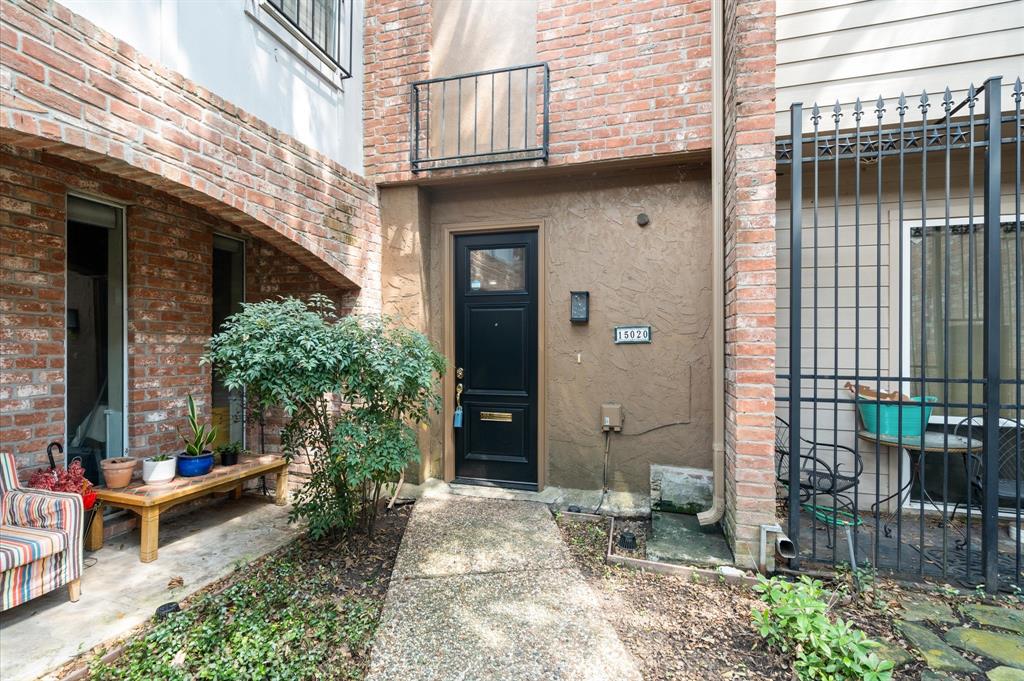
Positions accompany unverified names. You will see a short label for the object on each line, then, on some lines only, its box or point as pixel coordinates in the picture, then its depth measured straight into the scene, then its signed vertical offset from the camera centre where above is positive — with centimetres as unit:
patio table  296 -68
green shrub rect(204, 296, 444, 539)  255 -27
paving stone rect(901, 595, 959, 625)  222 -137
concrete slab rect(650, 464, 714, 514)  345 -115
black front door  404 -14
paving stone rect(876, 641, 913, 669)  193 -137
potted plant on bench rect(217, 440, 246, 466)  350 -87
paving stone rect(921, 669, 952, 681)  184 -138
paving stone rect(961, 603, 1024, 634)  218 -137
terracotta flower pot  291 -85
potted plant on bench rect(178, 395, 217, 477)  320 -82
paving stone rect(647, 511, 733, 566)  269 -129
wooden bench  281 -101
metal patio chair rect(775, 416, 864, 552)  288 -98
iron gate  299 +7
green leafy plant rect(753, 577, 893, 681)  171 -121
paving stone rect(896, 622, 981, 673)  191 -137
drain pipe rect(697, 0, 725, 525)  303 +51
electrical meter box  373 -62
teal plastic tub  317 -55
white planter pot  301 -87
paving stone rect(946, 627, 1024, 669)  196 -138
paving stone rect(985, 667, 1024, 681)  185 -138
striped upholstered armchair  216 -98
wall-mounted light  381 +30
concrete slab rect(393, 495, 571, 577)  267 -132
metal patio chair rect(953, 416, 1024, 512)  306 -83
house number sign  371 +6
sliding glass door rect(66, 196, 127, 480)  302 +7
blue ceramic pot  319 -88
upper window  325 +250
